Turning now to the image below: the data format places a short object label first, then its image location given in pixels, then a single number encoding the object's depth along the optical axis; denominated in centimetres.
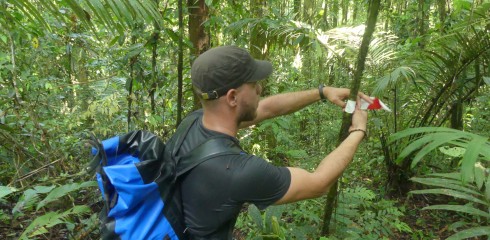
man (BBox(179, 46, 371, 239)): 170
